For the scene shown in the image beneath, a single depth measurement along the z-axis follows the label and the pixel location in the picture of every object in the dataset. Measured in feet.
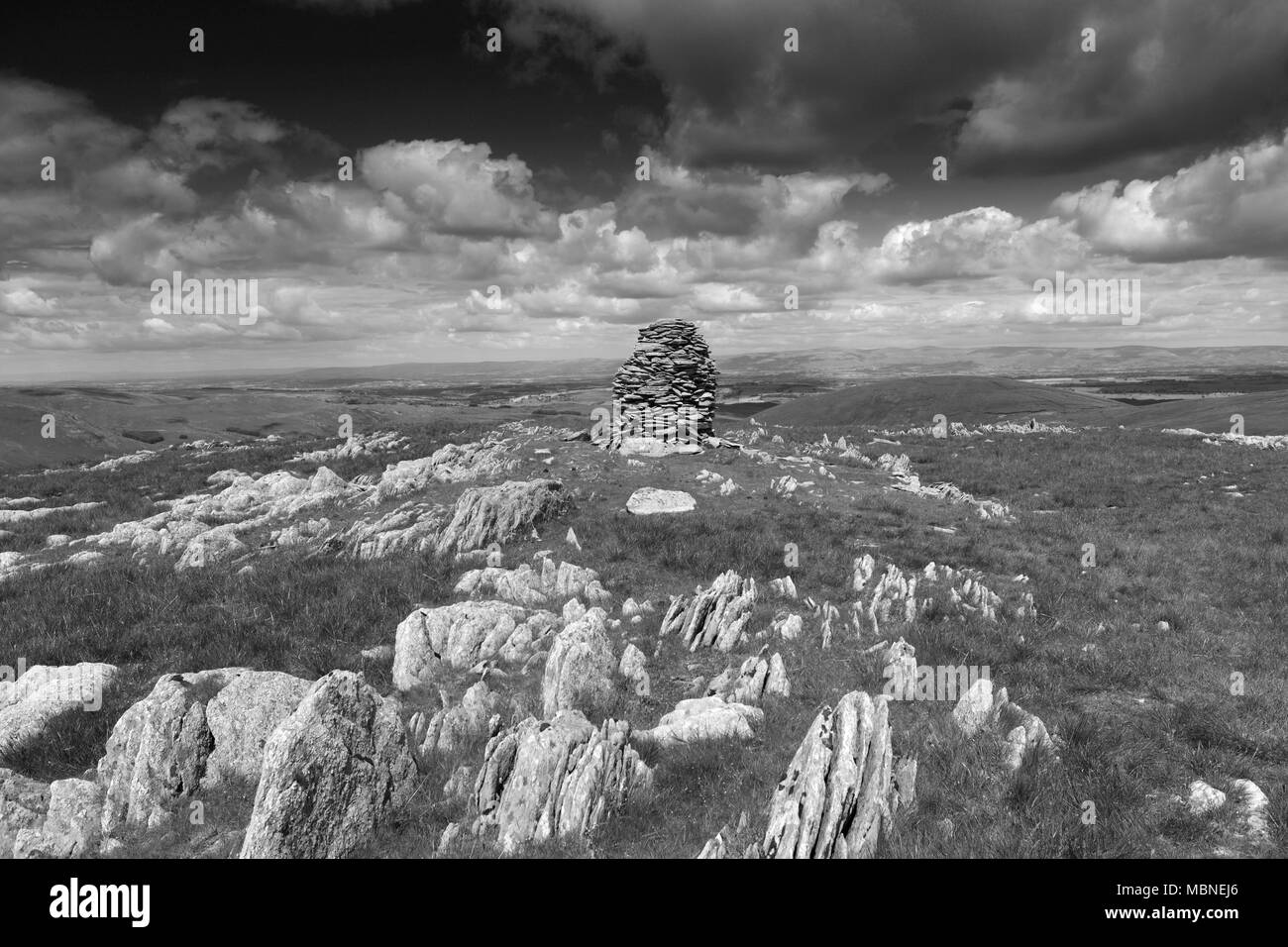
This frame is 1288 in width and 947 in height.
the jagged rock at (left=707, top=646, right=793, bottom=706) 29.63
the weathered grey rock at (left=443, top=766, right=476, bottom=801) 22.56
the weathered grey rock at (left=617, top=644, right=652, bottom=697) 31.09
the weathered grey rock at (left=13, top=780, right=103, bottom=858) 19.71
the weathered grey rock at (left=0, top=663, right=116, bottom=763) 25.54
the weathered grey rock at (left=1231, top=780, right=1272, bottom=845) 19.56
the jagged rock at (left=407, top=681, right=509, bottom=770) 25.77
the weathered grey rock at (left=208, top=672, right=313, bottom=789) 23.67
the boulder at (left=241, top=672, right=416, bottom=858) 19.21
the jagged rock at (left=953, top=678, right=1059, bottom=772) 24.14
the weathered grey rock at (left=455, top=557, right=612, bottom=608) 41.96
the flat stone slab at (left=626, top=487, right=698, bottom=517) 61.00
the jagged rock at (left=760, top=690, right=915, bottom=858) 18.78
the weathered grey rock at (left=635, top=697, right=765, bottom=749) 25.89
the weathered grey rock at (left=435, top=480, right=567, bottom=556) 51.57
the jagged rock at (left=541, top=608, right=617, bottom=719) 29.19
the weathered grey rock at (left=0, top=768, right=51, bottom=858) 19.85
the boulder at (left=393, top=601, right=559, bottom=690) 32.68
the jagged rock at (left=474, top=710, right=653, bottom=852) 20.52
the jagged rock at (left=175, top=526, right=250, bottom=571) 50.52
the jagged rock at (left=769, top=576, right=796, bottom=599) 42.24
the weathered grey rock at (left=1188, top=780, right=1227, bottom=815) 20.76
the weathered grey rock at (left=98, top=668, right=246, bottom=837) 21.57
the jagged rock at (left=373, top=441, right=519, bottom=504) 70.54
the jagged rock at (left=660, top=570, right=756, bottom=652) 35.96
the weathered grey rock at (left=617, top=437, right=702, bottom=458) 77.79
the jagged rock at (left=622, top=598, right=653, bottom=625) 39.39
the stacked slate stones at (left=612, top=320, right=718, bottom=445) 84.58
